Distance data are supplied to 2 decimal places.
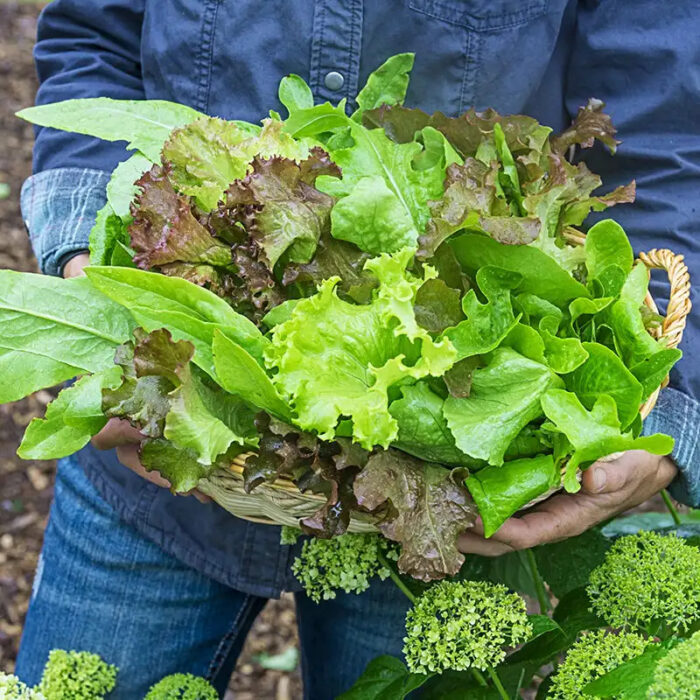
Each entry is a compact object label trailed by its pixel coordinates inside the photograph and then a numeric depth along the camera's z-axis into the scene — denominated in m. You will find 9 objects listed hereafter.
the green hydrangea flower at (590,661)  0.91
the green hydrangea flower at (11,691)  0.85
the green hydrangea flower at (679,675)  0.76
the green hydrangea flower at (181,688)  1.27
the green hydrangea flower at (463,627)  0.97
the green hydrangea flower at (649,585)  0.98
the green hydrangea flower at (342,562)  1.10
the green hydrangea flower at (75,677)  1.28
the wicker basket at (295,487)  1.01
